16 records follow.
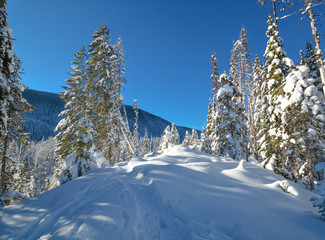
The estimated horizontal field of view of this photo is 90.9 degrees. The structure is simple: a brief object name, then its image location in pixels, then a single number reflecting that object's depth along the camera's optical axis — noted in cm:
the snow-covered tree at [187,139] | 6005
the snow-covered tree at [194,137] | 5436
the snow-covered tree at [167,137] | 3782
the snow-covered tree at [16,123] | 1061
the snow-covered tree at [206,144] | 2542
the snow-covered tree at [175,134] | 4899
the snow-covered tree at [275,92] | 957
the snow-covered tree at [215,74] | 2622
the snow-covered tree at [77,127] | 935
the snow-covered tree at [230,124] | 1607
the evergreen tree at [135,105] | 3988
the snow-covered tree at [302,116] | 851
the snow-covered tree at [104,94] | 1644
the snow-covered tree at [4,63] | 689
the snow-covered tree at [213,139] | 1767
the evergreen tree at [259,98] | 1621
